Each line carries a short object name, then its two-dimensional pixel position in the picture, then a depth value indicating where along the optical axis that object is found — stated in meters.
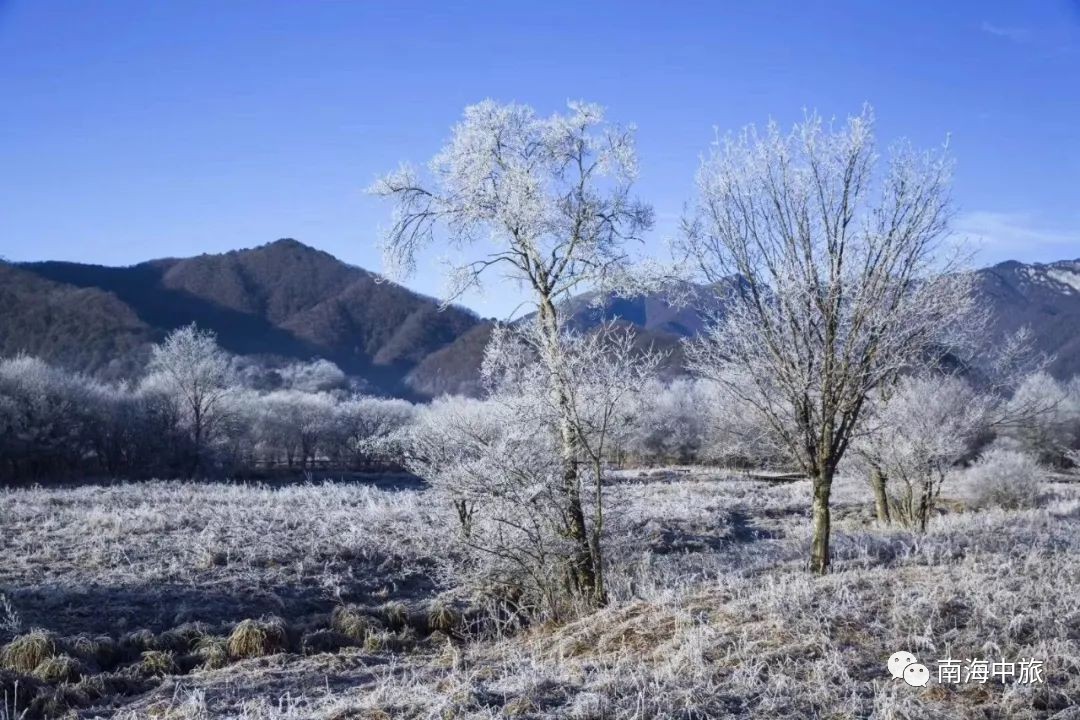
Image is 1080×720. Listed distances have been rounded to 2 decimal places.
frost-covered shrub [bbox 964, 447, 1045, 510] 29.16
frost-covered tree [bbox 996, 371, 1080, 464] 50.69
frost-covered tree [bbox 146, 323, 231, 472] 55.75
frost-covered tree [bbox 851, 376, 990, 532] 18.92
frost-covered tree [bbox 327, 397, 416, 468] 68.25
